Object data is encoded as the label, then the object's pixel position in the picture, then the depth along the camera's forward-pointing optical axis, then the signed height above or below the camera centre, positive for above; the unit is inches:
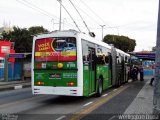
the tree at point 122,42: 3545.8 +291.6
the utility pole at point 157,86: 352.5 -14.4
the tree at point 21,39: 2598.4 +234.8
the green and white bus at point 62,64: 584.1 +12.1
